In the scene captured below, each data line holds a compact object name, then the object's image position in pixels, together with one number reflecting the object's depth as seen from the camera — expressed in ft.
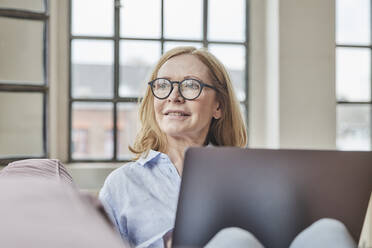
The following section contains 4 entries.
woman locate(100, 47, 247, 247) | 3.75
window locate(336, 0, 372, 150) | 9.56
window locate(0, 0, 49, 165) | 7.99
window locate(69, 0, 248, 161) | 8.84
